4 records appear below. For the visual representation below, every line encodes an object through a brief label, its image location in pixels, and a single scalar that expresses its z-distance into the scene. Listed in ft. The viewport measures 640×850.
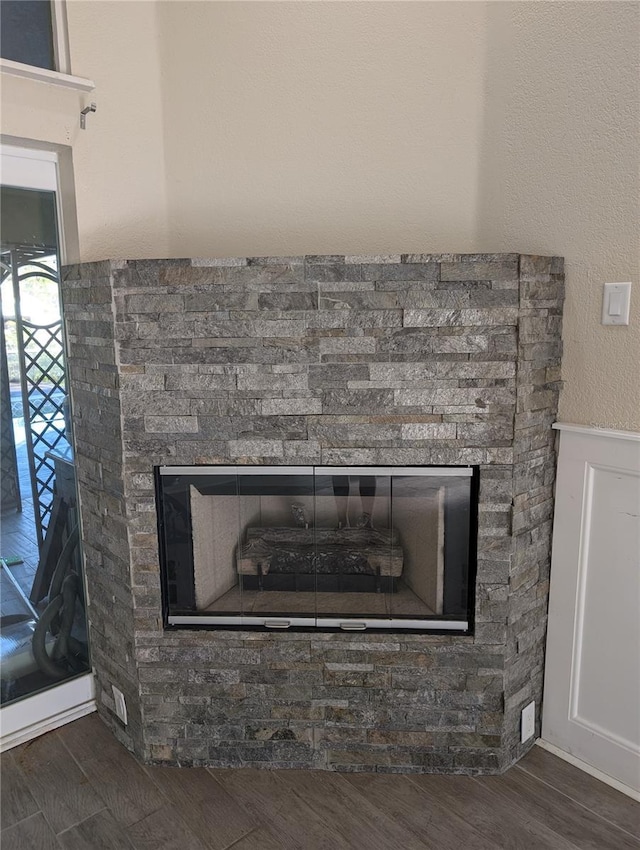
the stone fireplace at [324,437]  5.80
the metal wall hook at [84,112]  6.79
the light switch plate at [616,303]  5.81
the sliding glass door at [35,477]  6.82
